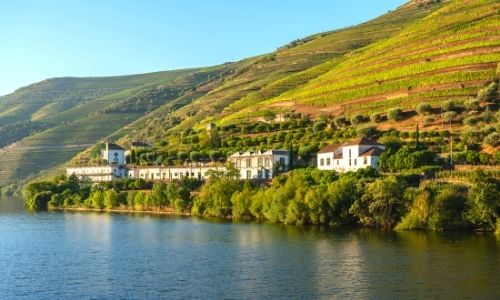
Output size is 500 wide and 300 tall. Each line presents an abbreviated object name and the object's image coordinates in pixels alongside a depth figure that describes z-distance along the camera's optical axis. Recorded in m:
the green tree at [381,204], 79.12
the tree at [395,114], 125.25
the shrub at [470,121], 113.81
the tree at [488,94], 121.54
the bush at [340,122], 132.88
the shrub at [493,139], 100.81
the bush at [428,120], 119.81
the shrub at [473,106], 119.62
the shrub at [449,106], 120.77
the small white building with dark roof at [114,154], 158.25
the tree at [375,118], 128.75
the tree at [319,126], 132.38
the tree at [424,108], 123.44
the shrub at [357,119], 130.25
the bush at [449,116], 116.69
